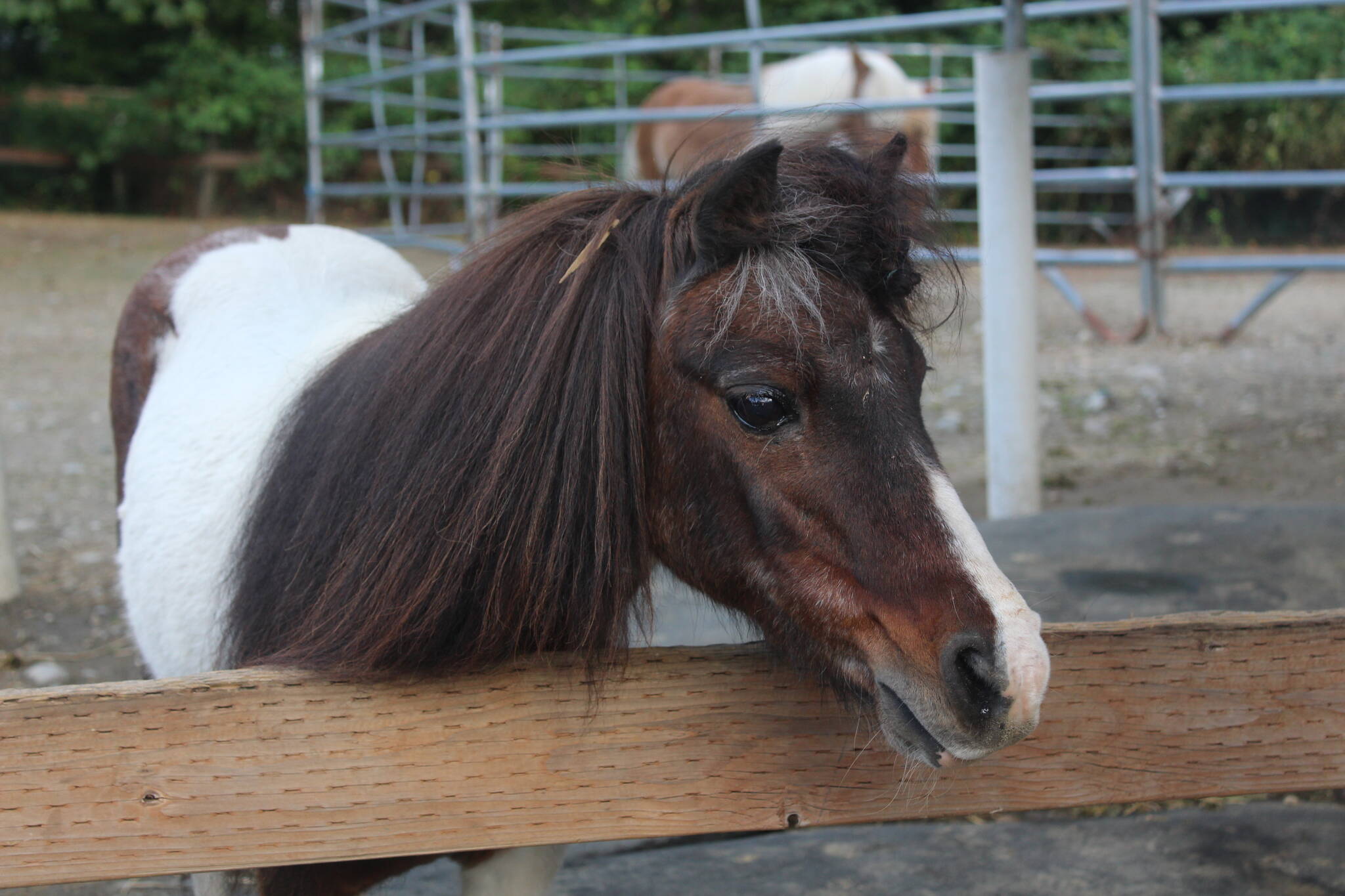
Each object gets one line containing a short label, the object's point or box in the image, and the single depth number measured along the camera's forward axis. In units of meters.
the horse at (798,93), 7.91
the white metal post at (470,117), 8.62
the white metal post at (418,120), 10.26
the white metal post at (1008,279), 3.96
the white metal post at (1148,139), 7.25
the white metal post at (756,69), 7.75
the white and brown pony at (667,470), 1.42
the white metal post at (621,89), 11.16
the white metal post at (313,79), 10.54
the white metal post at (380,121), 10.14
